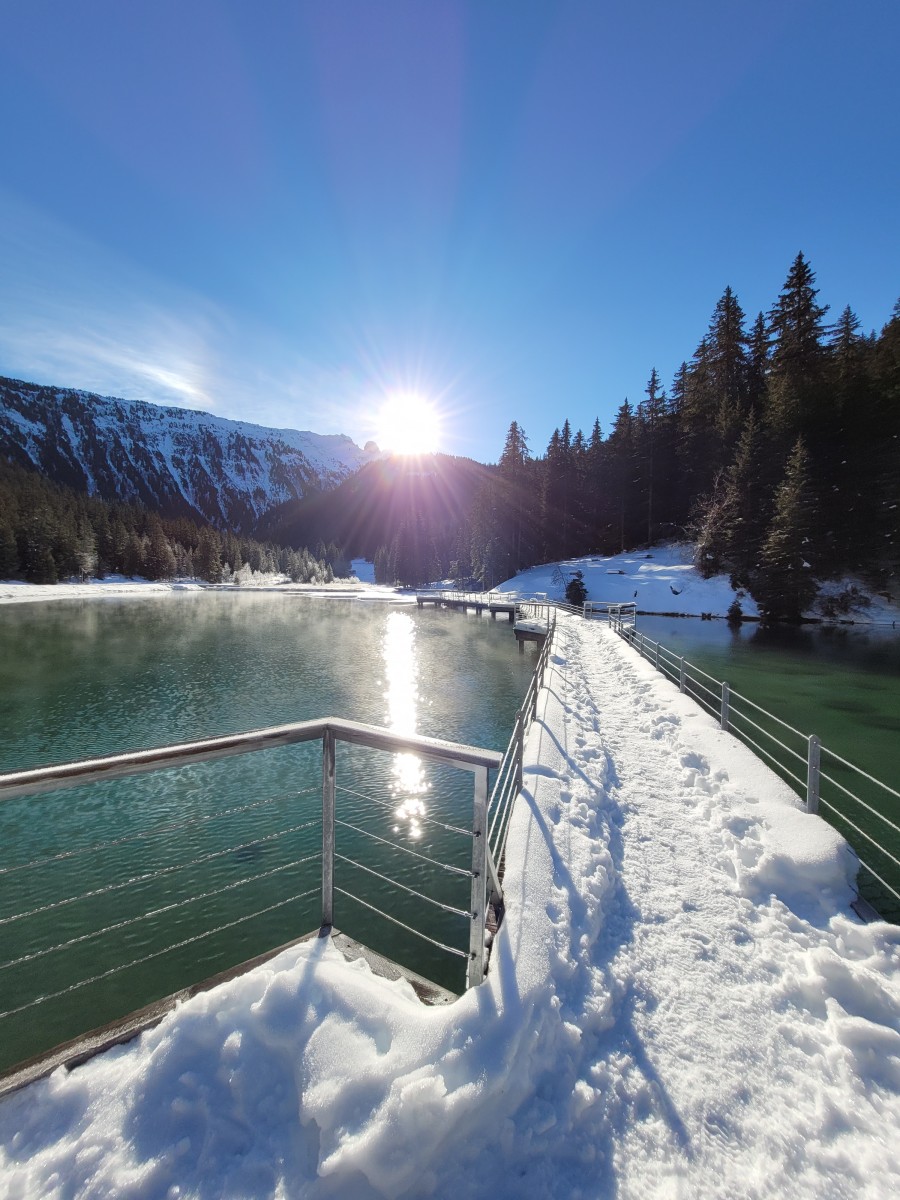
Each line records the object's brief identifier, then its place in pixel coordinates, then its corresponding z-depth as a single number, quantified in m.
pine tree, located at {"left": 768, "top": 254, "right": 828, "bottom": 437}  43.31
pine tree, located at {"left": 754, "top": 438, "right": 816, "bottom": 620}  39.47
